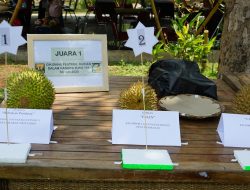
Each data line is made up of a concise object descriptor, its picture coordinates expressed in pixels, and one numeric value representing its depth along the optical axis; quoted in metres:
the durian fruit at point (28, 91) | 1.47
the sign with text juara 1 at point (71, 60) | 1.90
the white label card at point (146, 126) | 1.39
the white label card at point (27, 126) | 1.35
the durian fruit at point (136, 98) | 1.51
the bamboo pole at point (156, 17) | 5.21
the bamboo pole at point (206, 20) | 5.02
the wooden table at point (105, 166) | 1.22
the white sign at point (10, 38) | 1.50
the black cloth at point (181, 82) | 1.86
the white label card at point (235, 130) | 1.39
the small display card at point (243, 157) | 1.23
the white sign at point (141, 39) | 1.51
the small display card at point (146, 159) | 1.21
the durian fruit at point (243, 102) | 1.55
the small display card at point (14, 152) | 1.21
